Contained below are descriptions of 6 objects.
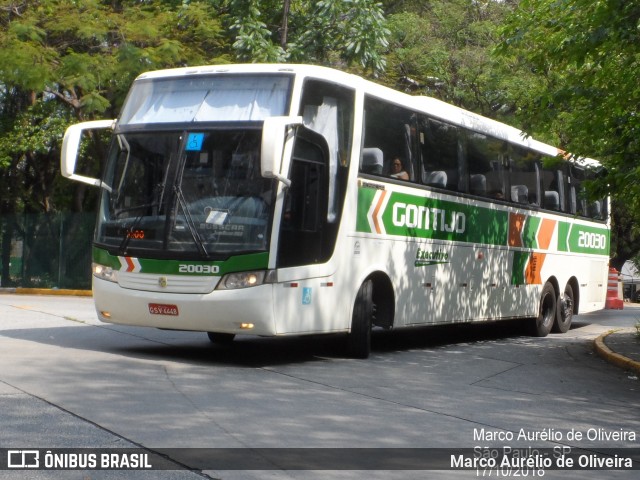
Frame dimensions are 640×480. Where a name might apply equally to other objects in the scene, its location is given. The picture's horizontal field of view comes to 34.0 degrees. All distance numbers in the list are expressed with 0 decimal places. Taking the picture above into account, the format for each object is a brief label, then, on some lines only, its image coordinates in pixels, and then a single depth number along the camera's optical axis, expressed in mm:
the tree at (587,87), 13047
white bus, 11672
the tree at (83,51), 26234
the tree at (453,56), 30031
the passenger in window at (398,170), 14117
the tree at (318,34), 25047
